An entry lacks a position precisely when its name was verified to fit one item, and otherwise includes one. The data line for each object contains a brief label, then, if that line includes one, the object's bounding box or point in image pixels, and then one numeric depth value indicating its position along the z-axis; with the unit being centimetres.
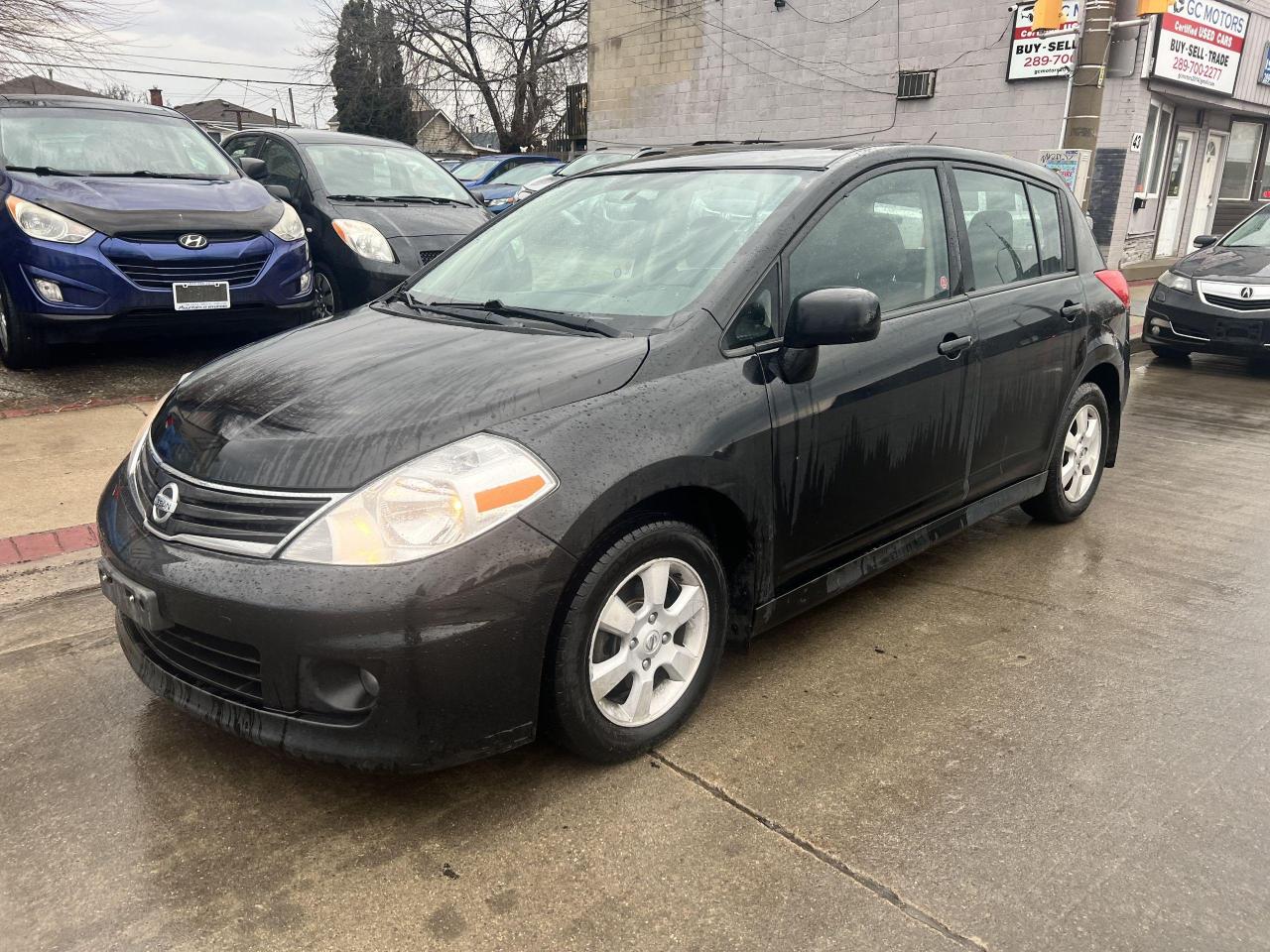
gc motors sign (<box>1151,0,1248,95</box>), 1441
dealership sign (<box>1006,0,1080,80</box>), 1444
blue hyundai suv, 589
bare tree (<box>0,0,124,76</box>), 1204
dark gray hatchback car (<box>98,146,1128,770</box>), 231
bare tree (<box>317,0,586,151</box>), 3284
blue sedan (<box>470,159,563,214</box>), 1445
